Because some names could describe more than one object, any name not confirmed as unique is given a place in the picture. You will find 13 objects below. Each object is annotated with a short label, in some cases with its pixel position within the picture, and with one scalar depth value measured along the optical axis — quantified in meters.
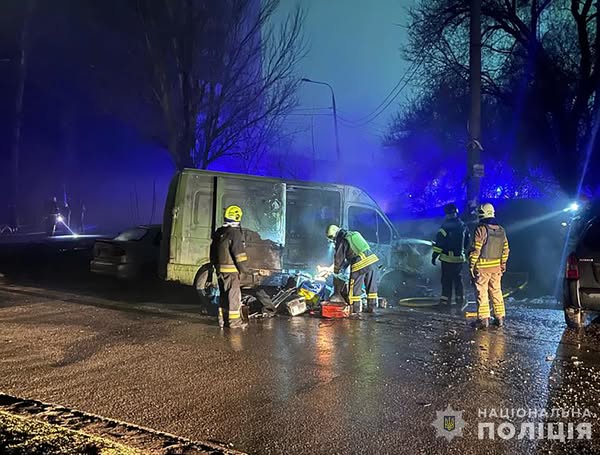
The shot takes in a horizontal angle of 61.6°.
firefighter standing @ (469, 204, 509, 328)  6.95
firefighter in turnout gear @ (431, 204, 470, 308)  8.80
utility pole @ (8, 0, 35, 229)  23.52
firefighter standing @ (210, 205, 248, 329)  6.89
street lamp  25.39
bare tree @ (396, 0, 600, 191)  14.67
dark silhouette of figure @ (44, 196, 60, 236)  21.67
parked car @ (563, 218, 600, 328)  6.36
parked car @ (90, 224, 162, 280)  9.68
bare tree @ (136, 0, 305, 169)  16.81
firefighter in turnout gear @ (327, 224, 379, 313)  8.01
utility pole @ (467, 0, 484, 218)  9.48
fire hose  9.02
